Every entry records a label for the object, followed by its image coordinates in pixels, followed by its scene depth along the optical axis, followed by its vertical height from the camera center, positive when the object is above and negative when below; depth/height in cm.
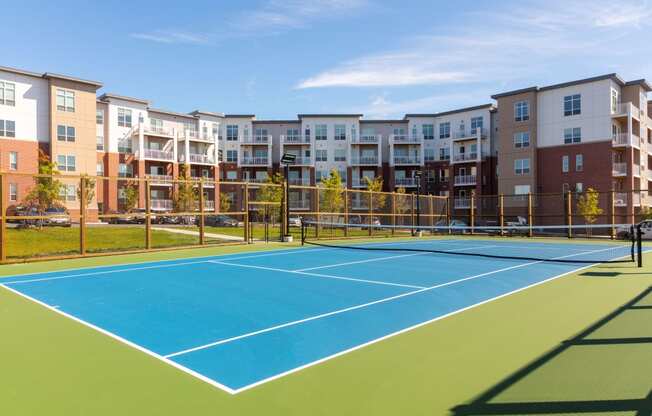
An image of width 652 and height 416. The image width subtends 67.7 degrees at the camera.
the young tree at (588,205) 4323 -11
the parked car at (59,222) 1930 -62
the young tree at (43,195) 2247 +66
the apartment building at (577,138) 4916 +702
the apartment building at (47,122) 4762 +880
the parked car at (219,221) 3747 -125
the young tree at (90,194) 3978 +104
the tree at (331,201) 4456 +44
